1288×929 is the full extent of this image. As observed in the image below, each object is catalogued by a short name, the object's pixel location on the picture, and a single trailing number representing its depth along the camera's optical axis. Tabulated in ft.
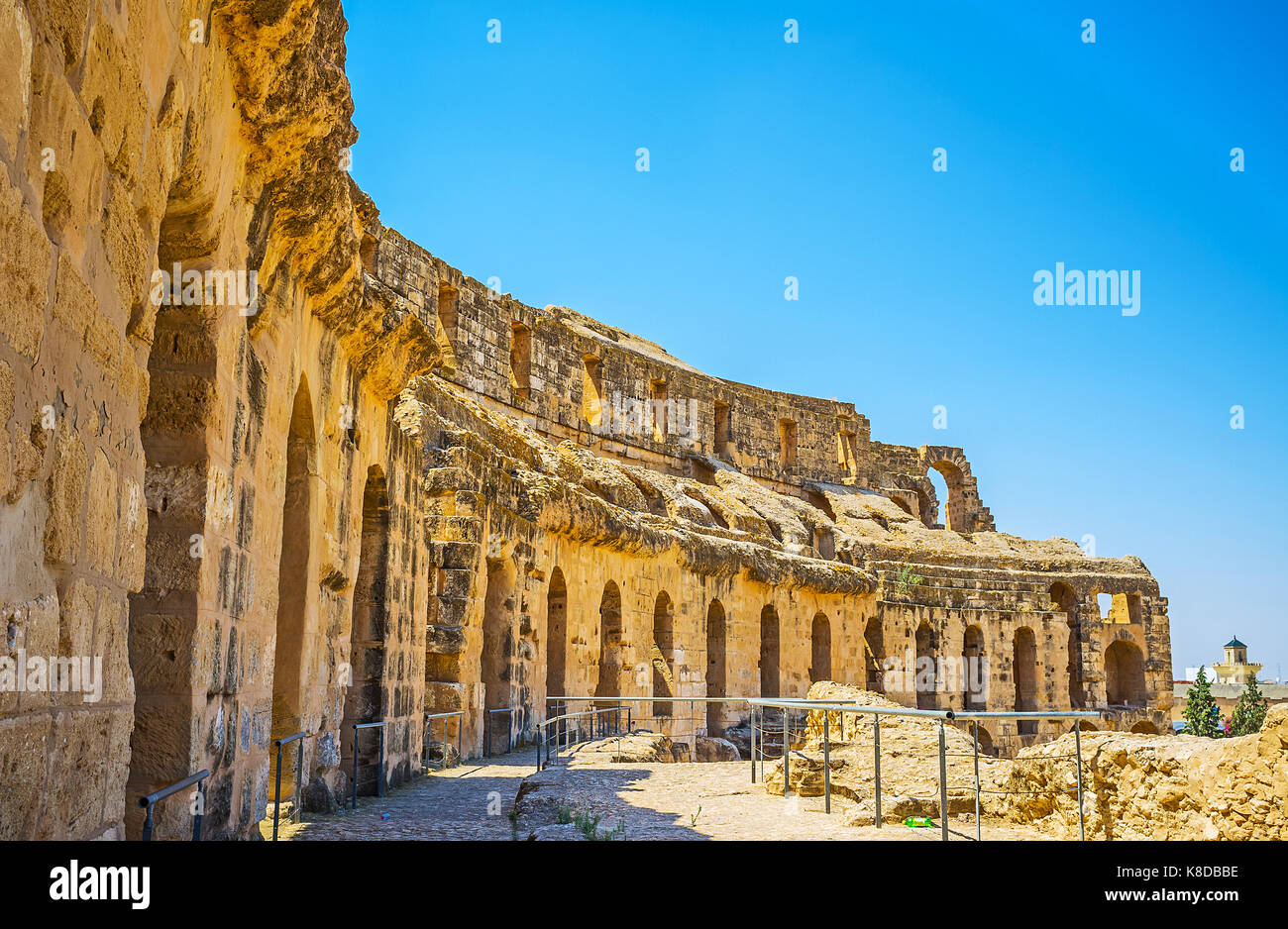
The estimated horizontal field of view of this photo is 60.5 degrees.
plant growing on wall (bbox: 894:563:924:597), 94.84
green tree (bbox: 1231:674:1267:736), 115.24
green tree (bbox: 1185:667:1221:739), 115.22
